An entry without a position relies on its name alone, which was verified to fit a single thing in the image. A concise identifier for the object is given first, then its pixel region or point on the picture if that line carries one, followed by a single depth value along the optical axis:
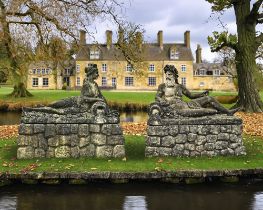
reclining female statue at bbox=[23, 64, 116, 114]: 11.62
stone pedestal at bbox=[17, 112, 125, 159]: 11.36
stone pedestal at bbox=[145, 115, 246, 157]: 11.55
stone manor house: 77.56
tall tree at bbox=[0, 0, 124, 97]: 25.77
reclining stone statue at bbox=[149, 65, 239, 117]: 11.77
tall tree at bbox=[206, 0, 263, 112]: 23.95
